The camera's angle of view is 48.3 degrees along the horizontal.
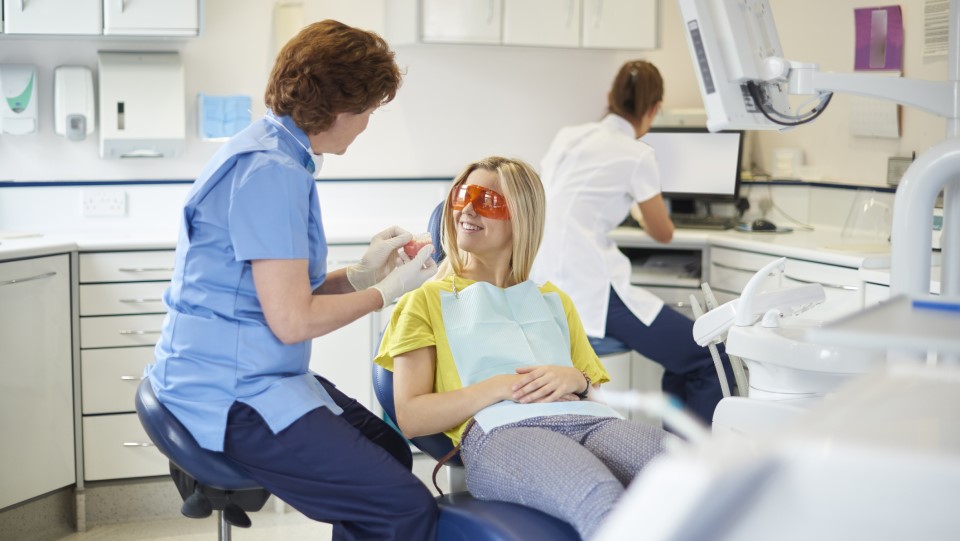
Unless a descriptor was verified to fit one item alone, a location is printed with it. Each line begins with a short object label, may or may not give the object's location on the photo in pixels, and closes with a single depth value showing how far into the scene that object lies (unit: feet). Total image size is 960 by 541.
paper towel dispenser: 12.07
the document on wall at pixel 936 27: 12.01
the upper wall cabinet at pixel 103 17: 11.16
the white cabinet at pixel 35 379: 9.99
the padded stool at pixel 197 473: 6.30
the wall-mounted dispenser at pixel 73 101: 11.89
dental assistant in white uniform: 11.07
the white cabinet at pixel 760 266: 10.90
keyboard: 13.69
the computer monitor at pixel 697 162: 14.10
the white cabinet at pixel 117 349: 10.72
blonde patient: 5.95
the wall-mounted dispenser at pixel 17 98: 11.77
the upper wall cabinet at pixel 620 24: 13.35
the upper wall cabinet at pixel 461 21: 12.70
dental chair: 5.71
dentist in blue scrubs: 6.12
